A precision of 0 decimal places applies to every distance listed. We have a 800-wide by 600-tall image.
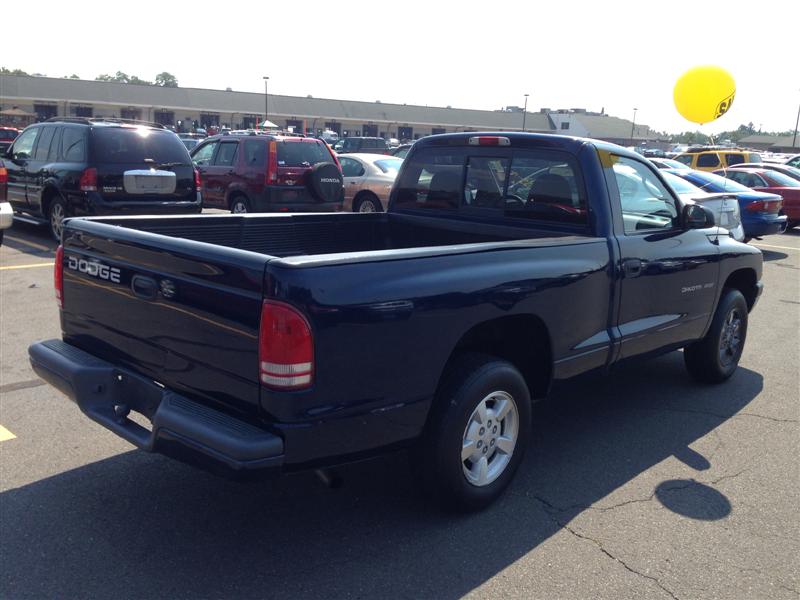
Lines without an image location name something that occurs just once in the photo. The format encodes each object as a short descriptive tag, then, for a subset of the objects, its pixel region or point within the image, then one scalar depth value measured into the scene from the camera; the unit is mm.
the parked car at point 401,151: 21128
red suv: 13320
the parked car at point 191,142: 30453
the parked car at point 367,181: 15523
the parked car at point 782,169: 18562
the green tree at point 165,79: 145025
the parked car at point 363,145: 32438
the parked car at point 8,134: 28741
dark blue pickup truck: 2959
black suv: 10727
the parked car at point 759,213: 13172
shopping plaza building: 54844
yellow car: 24062
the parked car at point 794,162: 30469
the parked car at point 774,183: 16984
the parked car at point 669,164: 20859
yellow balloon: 10914
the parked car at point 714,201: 10516
